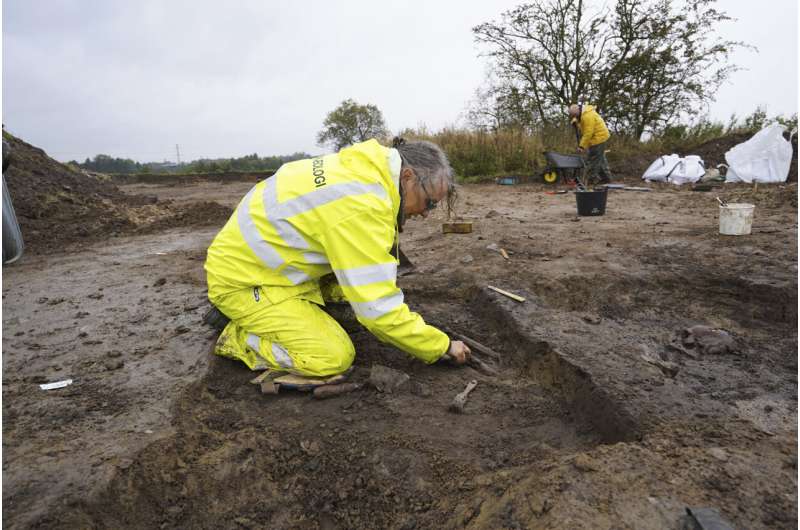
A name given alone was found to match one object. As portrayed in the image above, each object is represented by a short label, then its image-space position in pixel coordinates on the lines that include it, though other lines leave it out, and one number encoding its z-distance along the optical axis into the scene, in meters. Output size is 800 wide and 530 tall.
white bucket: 4.93
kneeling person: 2.38
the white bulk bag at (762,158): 10.30
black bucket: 7.09
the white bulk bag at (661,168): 11.84
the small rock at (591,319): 3.26
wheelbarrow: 11.30
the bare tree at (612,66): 15.01
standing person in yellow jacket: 10.76
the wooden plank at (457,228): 6.05
